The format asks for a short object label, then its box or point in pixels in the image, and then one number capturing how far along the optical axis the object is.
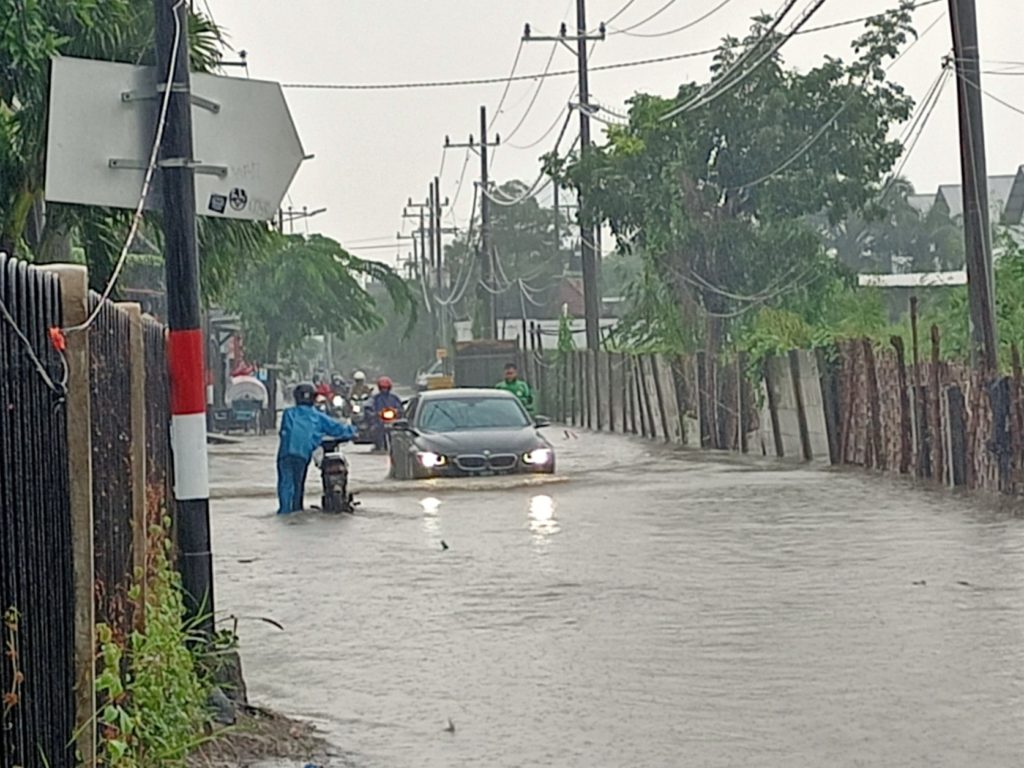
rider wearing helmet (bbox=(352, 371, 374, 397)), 54.88
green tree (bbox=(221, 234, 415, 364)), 57.41
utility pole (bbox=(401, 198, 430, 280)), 105.68
